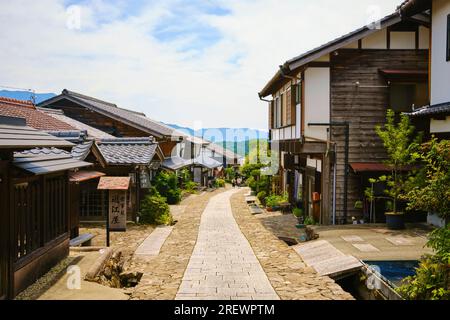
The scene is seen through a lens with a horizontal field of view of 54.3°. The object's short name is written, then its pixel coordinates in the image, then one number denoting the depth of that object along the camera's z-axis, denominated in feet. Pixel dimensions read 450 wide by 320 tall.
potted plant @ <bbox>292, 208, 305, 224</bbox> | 68.23
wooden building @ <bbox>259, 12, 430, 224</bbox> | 58.03
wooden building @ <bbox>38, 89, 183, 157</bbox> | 104.17
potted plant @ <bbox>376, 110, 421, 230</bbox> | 50.78
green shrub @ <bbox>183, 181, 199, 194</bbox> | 138.08
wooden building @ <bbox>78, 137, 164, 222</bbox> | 70.49
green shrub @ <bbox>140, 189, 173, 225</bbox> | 70.13
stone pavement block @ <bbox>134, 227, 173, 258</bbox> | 47.65
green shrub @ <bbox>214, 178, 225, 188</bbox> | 176.88
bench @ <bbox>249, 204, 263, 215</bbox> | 84.64
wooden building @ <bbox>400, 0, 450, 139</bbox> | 43.68
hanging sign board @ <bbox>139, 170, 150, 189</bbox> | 77.35
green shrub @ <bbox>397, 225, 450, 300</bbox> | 25.23
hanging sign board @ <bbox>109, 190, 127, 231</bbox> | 57.16
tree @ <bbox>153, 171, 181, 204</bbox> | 101.73
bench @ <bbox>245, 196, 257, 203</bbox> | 105.46
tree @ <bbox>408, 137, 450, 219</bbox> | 29.22
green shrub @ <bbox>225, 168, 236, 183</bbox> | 215.92
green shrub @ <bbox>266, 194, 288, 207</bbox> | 86.22
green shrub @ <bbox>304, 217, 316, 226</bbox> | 62.21
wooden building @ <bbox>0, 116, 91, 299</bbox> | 26.58
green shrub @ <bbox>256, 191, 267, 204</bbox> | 100.01
